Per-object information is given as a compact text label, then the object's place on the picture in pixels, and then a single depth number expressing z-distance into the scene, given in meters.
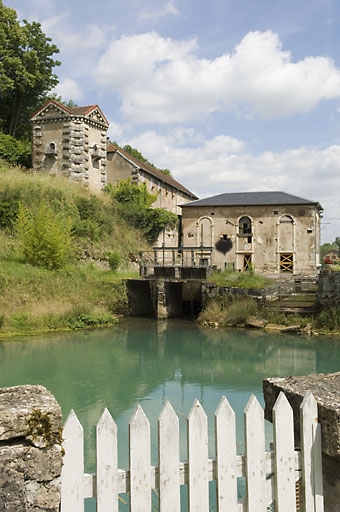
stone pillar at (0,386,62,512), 1.97
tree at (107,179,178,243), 31.25
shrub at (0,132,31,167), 31.67
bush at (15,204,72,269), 20.92
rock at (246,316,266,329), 18.41
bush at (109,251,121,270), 25.75
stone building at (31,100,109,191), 30.59
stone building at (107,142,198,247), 34.19
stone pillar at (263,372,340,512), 2.37
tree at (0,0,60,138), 32.00
